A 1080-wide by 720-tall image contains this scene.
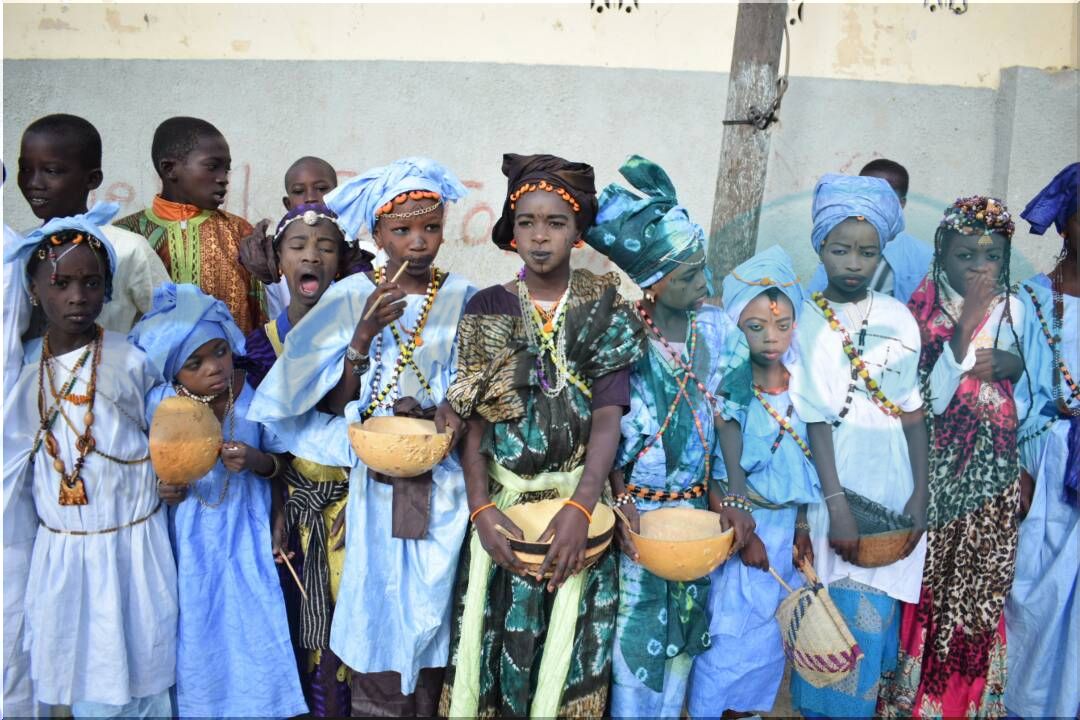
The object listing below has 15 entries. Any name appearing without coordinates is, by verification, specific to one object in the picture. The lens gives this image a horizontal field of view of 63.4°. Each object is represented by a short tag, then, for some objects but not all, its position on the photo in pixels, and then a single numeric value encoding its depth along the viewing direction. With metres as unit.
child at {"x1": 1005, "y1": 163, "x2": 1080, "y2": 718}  3.08
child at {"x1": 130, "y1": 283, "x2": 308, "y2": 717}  2.85
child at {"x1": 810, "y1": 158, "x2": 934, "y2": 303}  3.17
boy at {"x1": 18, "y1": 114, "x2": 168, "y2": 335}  3.15
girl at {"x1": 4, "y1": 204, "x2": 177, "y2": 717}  2.70
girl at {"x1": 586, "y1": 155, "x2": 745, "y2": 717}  2.73
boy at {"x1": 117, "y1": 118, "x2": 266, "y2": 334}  3.51
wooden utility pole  3.82
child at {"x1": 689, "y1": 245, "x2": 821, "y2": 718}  2.84
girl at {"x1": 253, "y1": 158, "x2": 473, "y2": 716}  2.77
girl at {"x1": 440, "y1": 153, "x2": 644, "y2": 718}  2.62
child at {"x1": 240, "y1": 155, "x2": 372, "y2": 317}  3.24
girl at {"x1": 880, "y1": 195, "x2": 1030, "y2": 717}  3.00
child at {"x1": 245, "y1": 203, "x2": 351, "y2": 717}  2.94
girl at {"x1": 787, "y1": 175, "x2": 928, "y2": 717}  2.88
